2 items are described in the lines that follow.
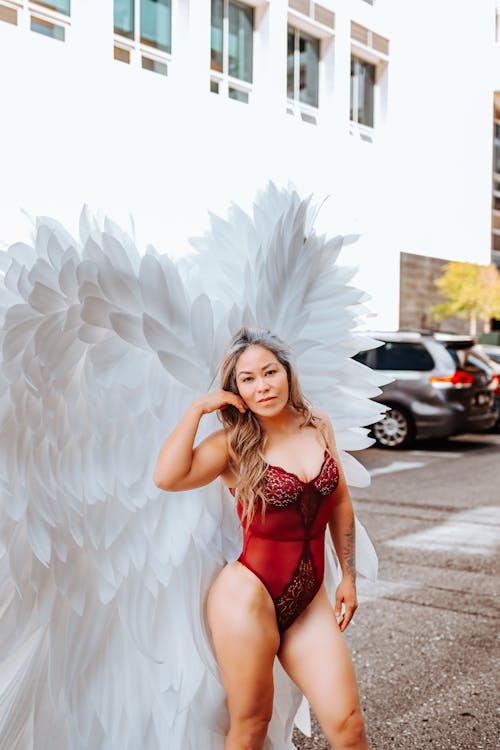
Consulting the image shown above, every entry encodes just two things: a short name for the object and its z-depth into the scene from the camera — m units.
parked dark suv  12.93
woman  2.43
